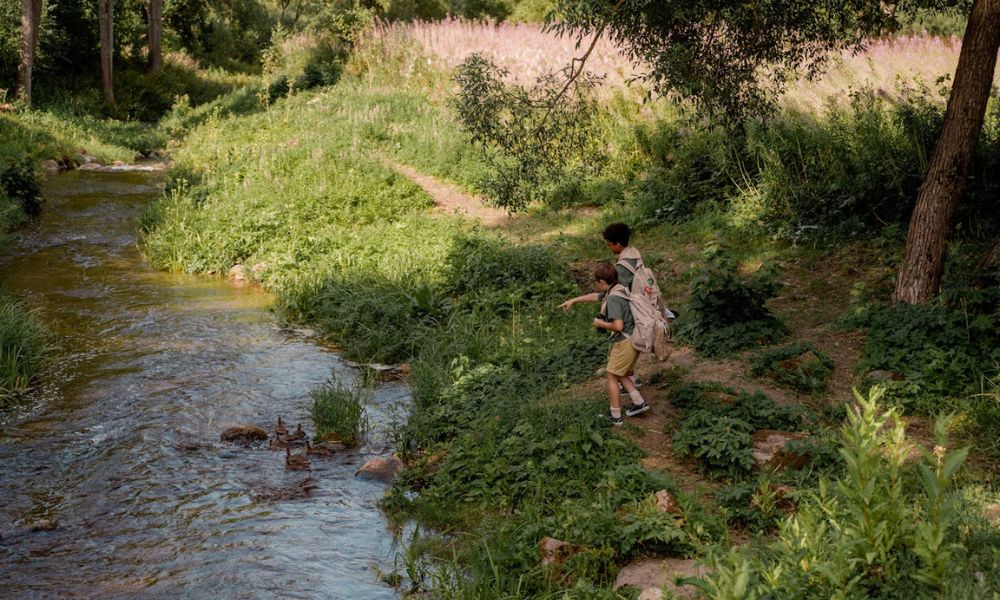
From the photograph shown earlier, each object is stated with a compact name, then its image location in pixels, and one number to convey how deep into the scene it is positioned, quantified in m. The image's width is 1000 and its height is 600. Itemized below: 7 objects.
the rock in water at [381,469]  6.94
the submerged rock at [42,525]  5.84
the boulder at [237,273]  12.84
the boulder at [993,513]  4.45
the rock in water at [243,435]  7.46
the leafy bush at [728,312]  7.90
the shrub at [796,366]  7.03
